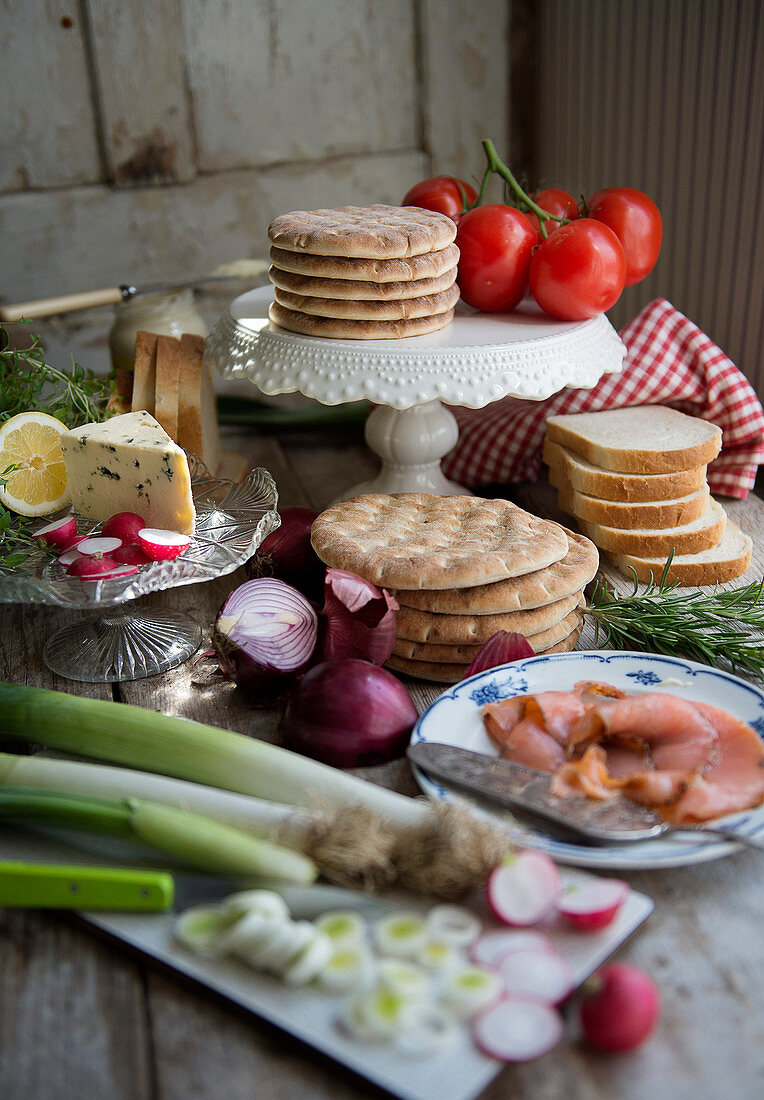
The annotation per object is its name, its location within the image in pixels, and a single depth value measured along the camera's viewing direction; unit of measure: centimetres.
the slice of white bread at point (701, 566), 153
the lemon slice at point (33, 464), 141
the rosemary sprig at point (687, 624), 131
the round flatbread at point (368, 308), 146
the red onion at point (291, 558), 149
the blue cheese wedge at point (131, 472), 130
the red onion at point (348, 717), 108
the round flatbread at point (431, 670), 128
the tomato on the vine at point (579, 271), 156
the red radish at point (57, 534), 130
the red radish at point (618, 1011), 74
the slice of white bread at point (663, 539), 155
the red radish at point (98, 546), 123
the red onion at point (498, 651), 121
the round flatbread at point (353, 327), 147
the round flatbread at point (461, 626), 124
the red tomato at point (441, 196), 179
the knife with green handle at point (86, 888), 85
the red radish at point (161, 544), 125
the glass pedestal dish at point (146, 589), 118
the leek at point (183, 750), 94
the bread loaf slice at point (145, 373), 179
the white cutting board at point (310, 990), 72
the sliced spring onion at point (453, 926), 81
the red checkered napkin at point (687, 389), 181
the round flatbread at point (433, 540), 121
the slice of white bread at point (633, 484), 157
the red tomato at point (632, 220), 172
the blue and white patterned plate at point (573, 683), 92
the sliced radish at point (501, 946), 80
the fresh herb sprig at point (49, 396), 160
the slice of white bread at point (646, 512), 156
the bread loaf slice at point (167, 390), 176
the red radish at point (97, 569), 120
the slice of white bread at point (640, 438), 159
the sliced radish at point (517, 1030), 73
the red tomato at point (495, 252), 163
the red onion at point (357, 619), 119
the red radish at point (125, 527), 128
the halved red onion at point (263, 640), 123
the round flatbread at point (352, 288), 144
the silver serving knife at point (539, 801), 89
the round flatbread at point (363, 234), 141
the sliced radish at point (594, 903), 82
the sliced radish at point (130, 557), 124
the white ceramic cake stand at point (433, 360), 141
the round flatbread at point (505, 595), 122
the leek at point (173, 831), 86
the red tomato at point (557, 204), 182
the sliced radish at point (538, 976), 77
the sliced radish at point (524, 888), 84
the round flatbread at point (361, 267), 142
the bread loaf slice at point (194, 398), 180
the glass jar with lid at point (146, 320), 208
